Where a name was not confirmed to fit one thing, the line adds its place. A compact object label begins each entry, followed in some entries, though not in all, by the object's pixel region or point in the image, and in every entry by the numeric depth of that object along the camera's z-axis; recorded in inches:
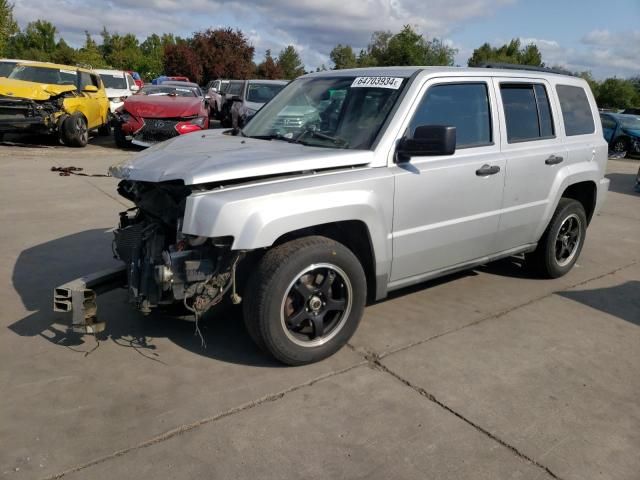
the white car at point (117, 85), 735.7
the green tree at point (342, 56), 2520.2
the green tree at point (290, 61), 2599.4
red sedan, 479.5
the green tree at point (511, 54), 2028.8
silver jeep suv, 127.6
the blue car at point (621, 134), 720.3
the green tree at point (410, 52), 1696.6
